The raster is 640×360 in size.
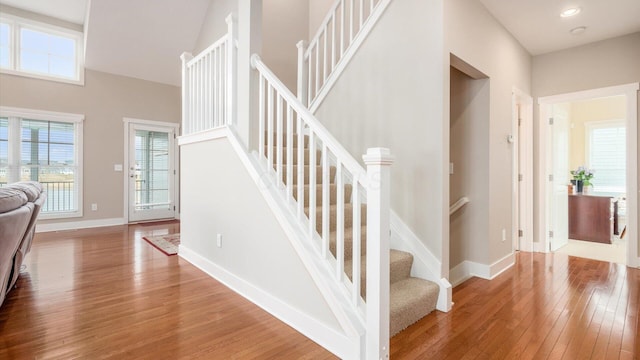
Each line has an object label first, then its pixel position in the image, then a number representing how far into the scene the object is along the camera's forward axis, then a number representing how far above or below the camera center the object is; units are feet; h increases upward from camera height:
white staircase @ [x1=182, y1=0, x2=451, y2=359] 5.62 -0.36
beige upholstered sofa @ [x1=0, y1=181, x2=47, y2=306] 5.49 -0.75
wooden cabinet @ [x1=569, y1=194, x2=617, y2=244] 15.76 -1.80
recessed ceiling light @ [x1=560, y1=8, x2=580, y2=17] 9.96 +5.38
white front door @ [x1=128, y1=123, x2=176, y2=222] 20.52 +0.61
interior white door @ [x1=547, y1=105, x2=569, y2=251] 13.90 +0.06
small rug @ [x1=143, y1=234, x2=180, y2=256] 13.35 -2.79
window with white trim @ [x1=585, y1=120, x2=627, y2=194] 18.93 +1.75
